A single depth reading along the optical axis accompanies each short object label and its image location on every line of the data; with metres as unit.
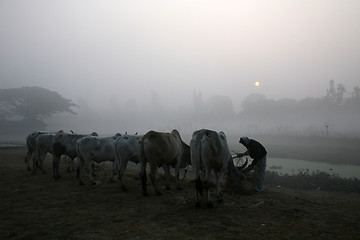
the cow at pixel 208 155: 7.39
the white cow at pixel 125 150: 10.77
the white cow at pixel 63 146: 12.73
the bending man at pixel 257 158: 9.99
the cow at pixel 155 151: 8.90
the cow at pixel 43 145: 13.93
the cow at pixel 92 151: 11.38
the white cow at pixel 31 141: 14.84
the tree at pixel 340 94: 88.94
